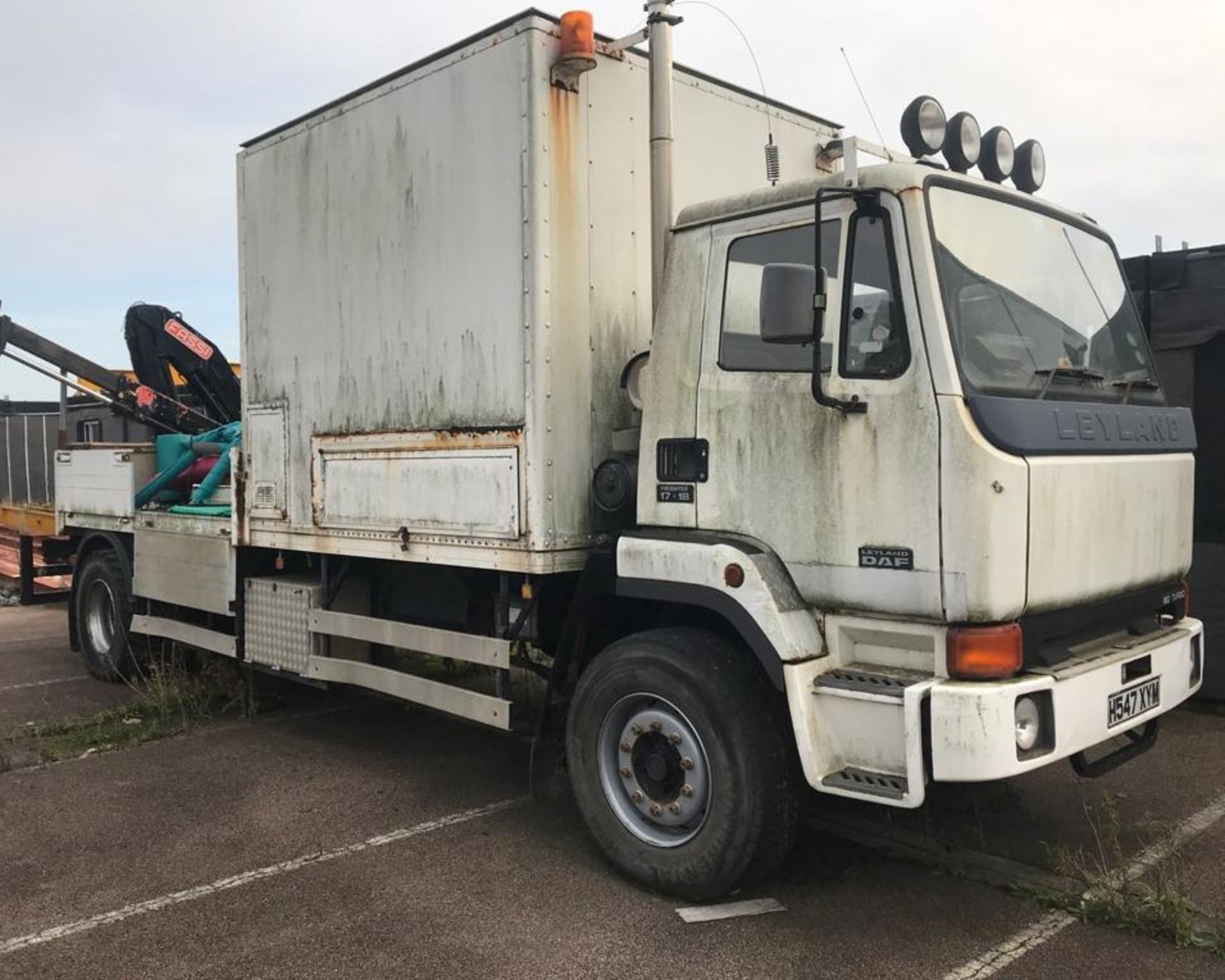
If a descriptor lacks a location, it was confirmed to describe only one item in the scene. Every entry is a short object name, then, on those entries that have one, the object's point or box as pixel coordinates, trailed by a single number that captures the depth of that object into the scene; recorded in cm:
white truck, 349
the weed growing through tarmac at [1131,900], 358
